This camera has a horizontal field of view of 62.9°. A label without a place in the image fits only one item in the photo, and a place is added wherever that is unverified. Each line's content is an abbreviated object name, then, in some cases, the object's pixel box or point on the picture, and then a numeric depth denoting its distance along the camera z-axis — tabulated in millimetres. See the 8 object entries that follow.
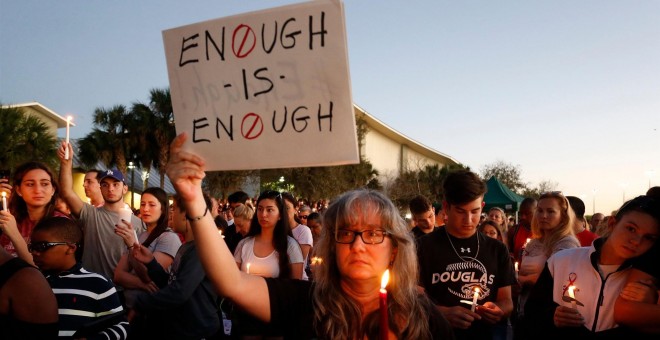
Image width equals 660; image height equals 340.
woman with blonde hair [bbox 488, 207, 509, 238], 9680
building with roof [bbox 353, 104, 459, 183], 60106
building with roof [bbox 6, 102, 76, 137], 45125
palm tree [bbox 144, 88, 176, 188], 35656
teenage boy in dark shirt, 3631
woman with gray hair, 2051
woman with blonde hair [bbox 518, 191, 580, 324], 5027
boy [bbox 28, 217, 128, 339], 3082
